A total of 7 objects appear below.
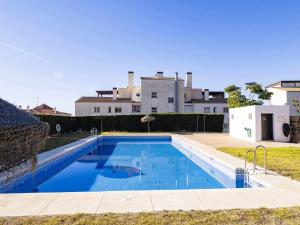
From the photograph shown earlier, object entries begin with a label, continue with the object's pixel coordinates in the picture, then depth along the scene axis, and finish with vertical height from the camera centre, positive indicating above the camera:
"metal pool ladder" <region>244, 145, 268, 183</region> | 8.29 -1.83
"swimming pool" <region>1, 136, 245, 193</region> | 9.12 -2.46
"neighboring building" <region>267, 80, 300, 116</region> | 30.31 +2.73
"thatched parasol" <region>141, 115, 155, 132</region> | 29.16 -0.03
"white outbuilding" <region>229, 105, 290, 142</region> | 19.30 -0.32
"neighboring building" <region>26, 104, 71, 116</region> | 50.00 +2.48
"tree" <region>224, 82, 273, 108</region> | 27.88 +2.53
